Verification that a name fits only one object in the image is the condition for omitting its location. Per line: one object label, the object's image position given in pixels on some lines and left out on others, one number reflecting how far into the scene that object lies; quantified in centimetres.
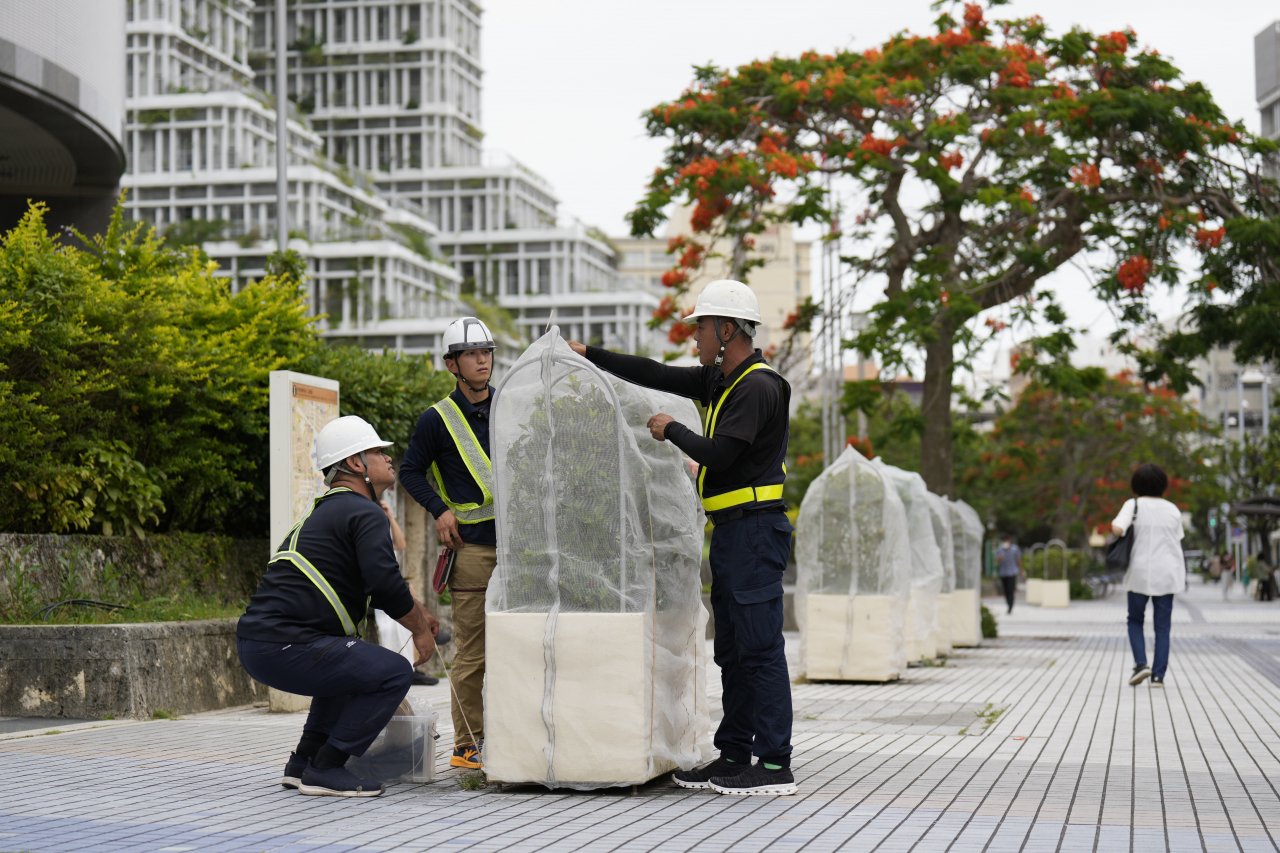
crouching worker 585
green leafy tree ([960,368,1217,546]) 4500
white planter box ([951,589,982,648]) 1844
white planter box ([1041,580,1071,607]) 3681
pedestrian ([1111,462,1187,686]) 1173
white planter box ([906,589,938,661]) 1470
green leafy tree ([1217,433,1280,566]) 4734
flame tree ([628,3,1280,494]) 1667
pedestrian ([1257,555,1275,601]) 3978
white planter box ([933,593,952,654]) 1653
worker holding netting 608
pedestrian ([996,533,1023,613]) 3275
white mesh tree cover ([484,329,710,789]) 605
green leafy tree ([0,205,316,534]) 947
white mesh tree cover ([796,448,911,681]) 1270
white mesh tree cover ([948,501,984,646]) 1845
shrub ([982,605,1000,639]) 2030
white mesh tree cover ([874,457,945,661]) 1500
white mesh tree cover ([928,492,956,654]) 1667
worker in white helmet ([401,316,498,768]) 674
